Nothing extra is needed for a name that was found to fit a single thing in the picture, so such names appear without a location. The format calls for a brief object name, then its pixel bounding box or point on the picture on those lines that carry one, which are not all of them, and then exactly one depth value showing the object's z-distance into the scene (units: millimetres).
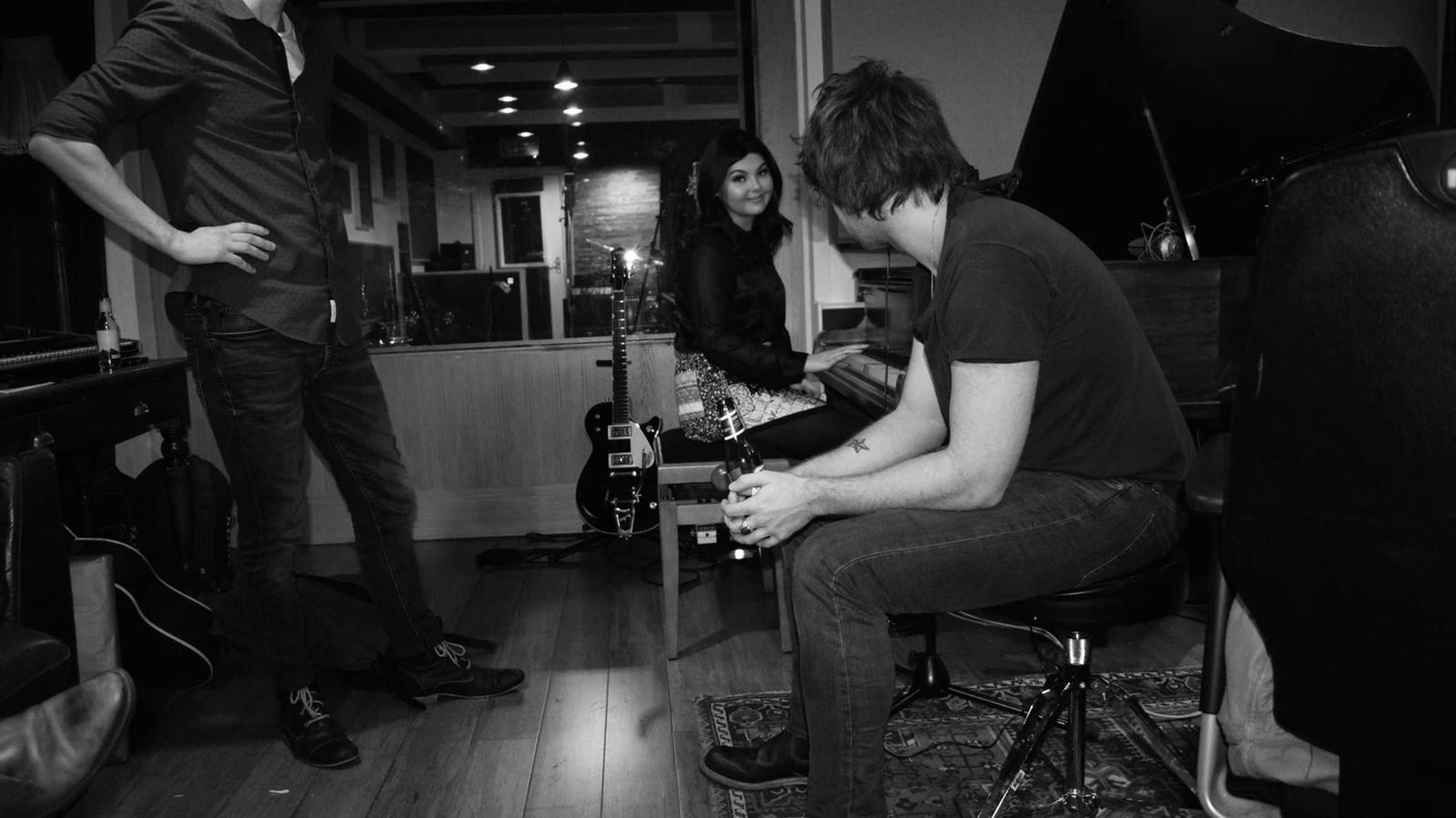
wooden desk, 2309
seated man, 1431
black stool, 1518
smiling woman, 2900
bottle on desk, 2818
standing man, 1966
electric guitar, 3619
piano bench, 2721
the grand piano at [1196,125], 2350
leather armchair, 1626
